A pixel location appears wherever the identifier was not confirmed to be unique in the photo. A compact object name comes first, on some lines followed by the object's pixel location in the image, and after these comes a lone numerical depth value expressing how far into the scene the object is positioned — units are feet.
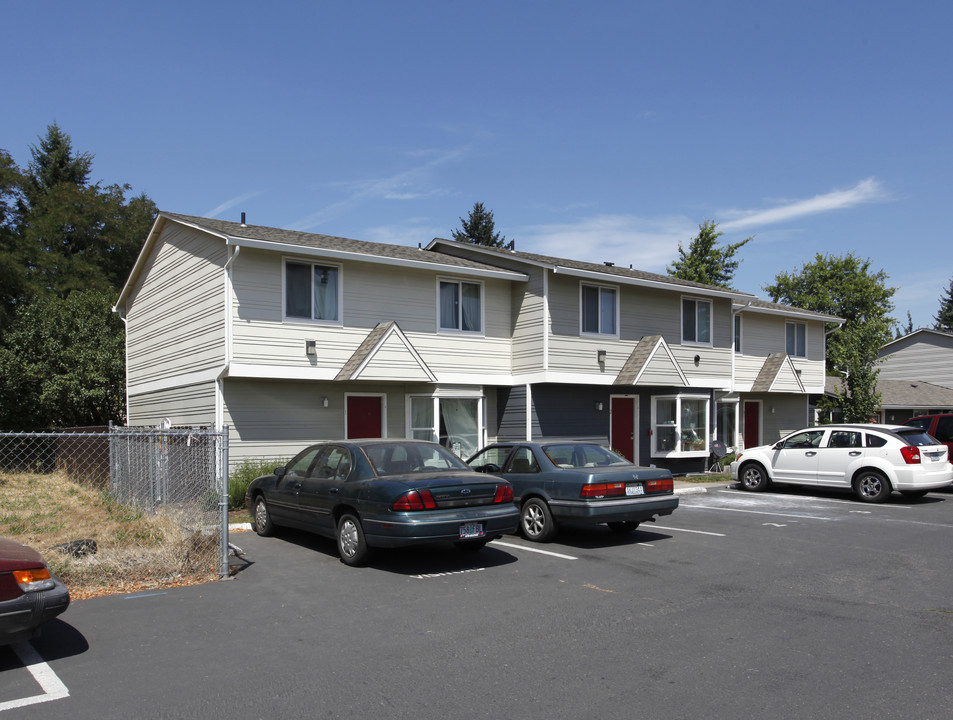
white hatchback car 48.85
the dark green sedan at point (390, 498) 27.78
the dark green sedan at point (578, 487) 33.01
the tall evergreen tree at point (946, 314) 200.85
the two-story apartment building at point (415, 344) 51.65
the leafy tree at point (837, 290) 162.09
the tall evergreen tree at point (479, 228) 182.09
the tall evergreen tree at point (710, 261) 151.43
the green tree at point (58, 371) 81.61
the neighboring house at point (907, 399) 106.22
